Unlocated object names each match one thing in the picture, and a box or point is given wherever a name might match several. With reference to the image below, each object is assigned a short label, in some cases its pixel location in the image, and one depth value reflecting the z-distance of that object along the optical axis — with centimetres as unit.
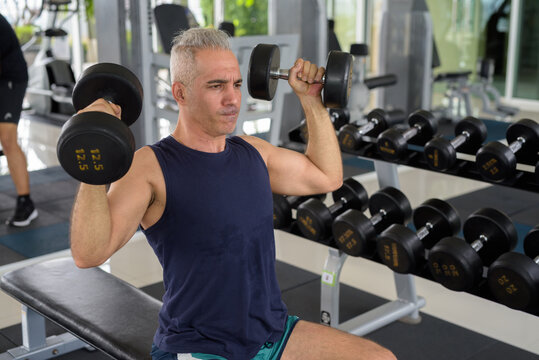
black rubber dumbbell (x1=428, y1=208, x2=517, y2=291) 187
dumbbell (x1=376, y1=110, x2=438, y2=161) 227
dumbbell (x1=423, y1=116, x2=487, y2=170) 213
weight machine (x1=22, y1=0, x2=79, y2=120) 608
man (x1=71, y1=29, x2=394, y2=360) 139
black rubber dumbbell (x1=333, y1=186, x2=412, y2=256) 215
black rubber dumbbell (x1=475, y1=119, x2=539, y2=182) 197
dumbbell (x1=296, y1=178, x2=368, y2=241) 227
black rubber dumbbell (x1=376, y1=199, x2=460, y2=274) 201
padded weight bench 175
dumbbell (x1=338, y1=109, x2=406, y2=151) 242
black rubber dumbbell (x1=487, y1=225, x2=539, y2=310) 173
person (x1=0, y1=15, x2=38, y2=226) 344
